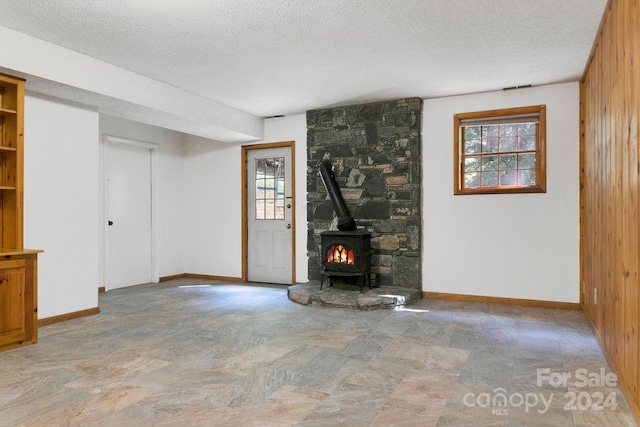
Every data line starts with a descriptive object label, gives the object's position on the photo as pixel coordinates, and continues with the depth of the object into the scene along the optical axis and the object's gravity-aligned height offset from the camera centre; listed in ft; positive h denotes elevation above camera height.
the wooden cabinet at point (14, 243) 11.39 -0.75
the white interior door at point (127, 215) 20.61 +0.05
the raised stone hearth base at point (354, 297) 16.26 -3.21
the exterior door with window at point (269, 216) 21.83 -0.02
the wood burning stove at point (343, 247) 17.75 -1.35
